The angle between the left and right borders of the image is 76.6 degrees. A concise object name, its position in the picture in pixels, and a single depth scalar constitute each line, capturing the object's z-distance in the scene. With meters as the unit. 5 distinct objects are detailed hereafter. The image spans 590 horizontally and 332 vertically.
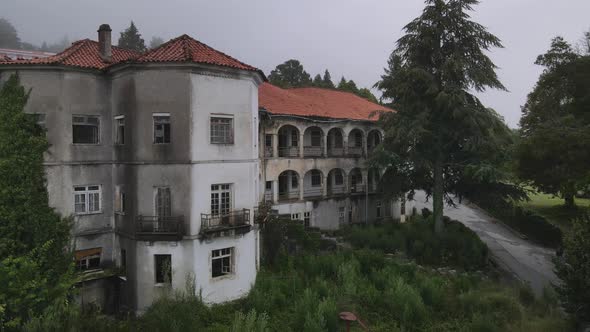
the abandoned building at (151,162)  17.20
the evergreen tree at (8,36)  141.00
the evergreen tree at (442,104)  24.84
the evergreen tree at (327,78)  75.85
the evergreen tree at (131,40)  81.44
